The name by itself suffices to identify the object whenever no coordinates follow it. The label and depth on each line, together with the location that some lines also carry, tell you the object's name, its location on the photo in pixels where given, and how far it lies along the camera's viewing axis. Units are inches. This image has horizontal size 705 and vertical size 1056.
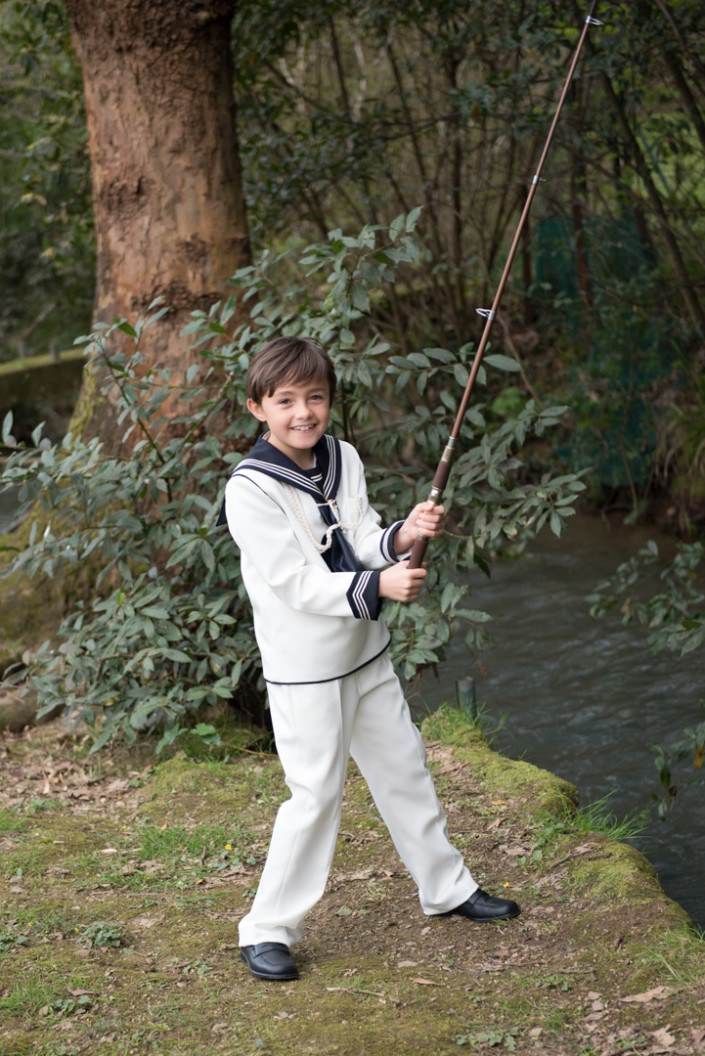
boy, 121.6
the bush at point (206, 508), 180.5
